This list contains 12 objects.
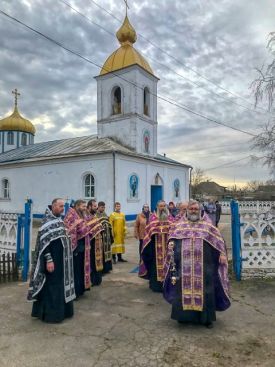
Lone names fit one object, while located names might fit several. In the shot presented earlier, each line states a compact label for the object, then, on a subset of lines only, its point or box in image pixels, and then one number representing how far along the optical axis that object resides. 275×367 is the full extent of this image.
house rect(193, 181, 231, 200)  58.57
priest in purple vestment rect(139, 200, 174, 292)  6.38
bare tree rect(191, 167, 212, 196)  61.53
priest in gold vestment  9.41
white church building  18.77
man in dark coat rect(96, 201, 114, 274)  7.89
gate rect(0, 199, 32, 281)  6.97
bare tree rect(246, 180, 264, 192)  67.36
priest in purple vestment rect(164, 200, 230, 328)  4.50
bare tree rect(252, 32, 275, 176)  10.30
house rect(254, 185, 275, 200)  35.46
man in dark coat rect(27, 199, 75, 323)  4.70
